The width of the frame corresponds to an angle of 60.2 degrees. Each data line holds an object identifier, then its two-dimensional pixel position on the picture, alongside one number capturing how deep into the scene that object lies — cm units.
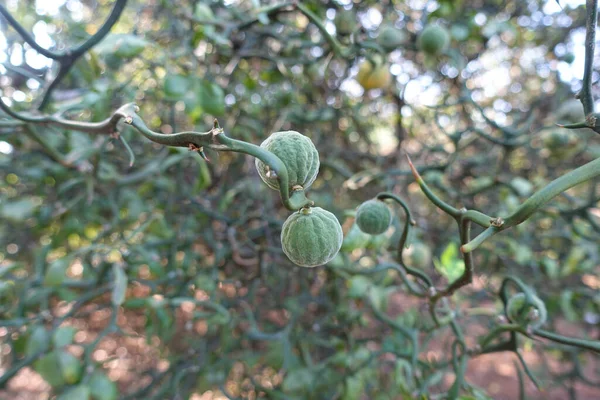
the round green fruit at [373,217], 34
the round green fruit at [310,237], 27
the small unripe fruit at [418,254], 59
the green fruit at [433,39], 55
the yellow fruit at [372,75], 56
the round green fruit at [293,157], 25
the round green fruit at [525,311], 34
